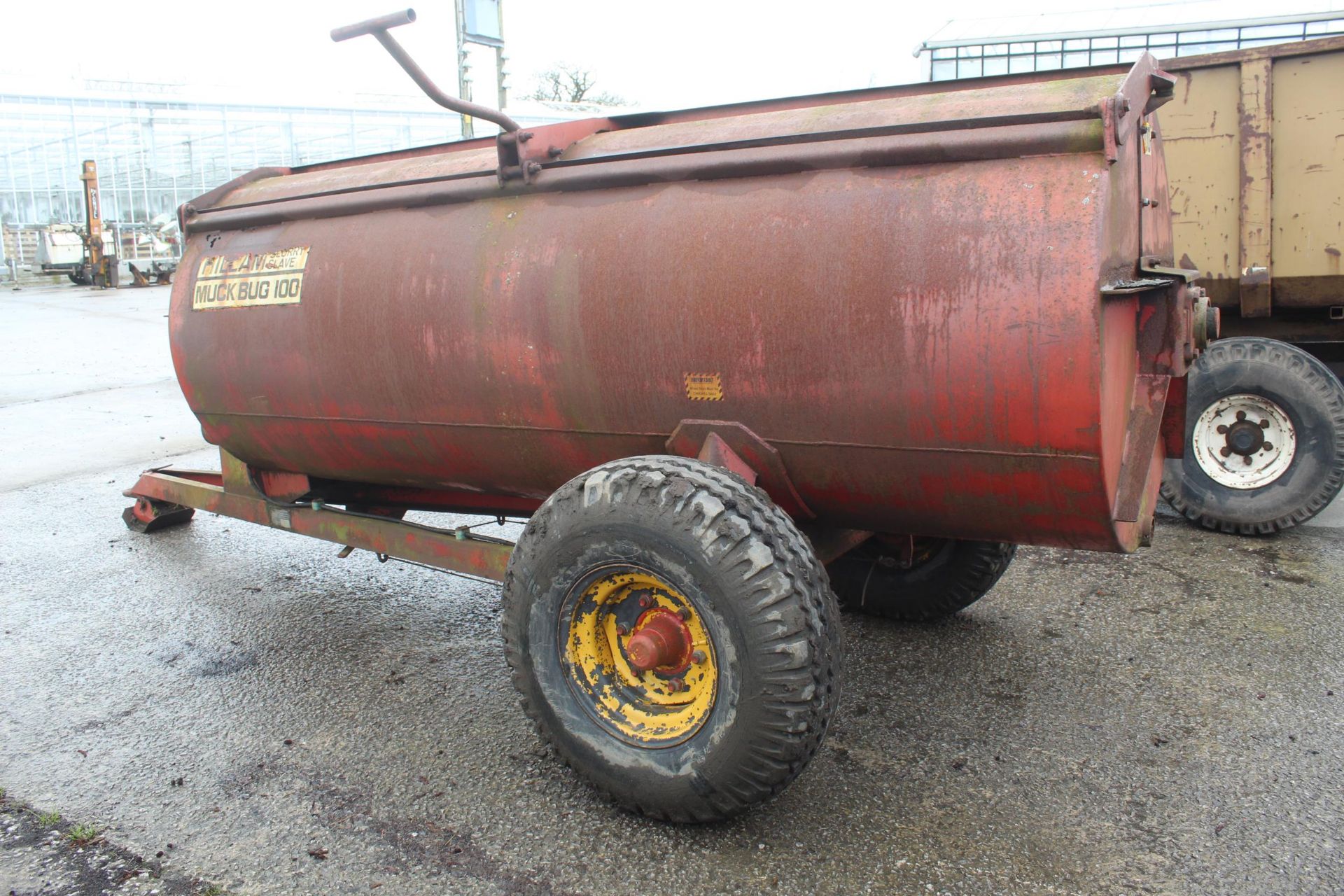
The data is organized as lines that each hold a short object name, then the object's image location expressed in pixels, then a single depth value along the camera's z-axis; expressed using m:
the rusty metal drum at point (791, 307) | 2.29
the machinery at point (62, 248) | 26.97
